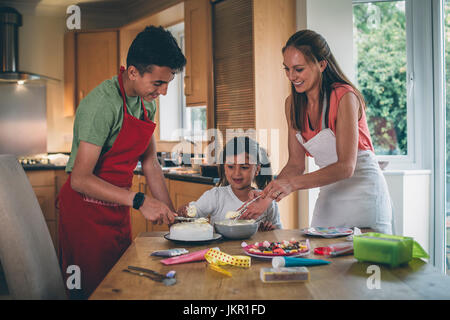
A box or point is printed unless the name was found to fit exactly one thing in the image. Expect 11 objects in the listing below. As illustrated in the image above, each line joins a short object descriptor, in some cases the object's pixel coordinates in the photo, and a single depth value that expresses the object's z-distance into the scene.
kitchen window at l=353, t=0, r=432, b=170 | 3.30
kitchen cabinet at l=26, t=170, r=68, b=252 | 4.36
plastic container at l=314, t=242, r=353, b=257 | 1.26
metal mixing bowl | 1.47
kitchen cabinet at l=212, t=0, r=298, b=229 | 3.18
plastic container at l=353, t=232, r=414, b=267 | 1.13
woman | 1.74
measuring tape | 1.13
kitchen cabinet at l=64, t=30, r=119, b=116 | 5.20
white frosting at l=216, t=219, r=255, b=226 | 1.50
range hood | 5.08
